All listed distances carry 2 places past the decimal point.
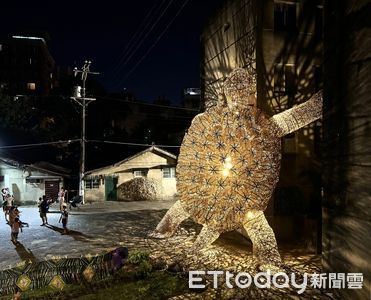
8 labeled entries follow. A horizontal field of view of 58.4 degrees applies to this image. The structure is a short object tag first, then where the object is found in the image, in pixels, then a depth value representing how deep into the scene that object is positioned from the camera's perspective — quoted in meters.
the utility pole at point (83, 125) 26.50
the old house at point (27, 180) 26.98
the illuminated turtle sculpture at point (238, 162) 11.50
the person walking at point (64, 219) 16.88
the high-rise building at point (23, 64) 47.42
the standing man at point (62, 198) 18.21
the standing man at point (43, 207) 18.24
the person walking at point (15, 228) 15.09
